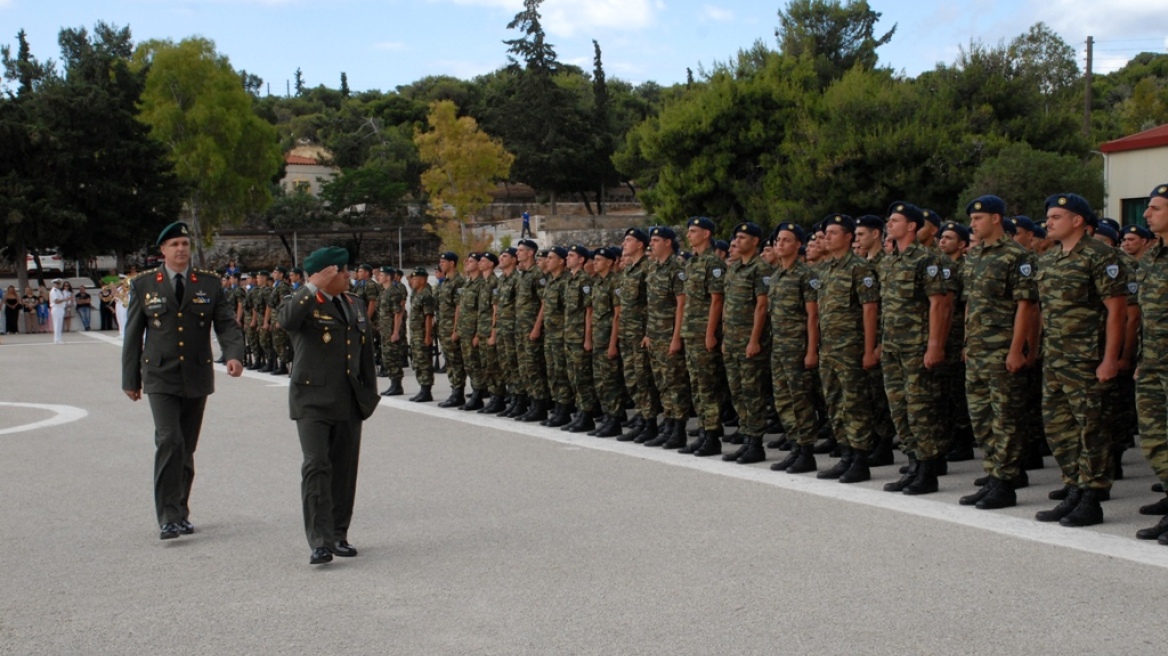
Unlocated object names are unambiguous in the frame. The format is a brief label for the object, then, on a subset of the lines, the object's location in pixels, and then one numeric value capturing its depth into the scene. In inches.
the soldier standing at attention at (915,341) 296.4
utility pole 1501.0
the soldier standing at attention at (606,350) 427.8
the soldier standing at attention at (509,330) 486.9
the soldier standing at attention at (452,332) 532.4
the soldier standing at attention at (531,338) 470.6
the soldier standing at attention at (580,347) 441.4
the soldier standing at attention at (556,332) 455.5
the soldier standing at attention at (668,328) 384.8
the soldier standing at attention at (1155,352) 238.7
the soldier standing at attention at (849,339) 315.3
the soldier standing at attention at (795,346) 335.3
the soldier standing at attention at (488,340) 504.1
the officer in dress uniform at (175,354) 272.2
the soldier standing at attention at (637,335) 406.3
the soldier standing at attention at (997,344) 272.8
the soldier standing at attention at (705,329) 369.4
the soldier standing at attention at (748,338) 353.7
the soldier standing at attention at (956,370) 310.8
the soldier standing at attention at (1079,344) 251.1
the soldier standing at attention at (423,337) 555.8
